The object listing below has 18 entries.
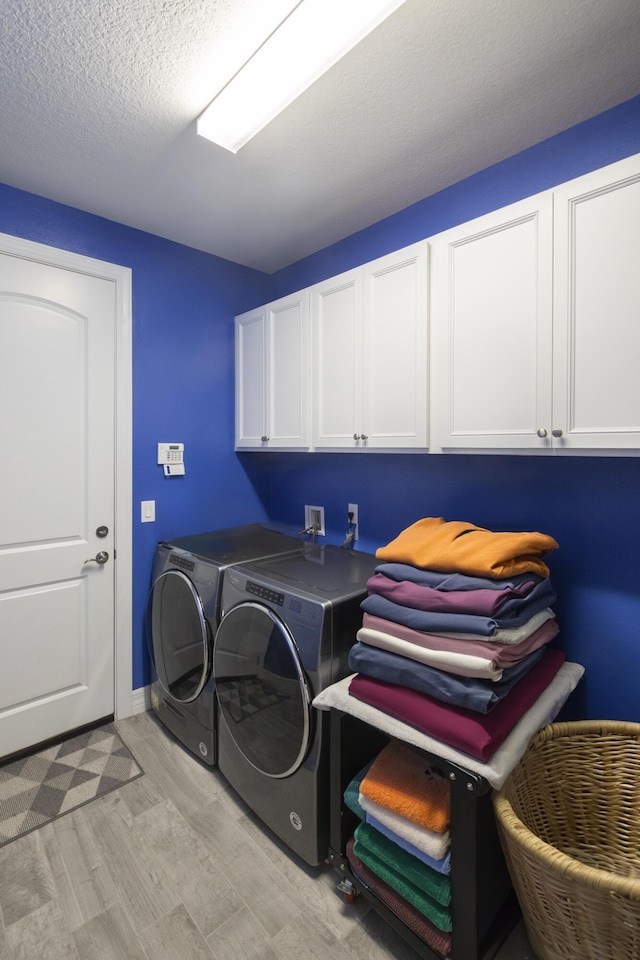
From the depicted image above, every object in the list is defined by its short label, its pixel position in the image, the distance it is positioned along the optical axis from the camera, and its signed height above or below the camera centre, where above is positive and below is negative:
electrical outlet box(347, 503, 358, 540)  2.23 -0.18
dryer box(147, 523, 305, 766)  1.79 -0.64
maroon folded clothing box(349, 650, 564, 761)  1.00 -0.58
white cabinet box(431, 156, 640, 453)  1.14 +0.47
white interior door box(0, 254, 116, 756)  1.89 -0.09
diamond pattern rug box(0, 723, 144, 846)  1.64 -1.25
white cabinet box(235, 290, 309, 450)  2.07 +0.53
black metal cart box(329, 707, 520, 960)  1.00 -0.97
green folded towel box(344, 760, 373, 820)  1.24 -0.92
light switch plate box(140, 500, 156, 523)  2.27 -0.17
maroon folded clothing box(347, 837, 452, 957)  1.08 -1.14
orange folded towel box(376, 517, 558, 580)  1.18 -0.21
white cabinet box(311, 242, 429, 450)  1.59 +0.50
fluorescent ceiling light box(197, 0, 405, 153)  1.05 +1.15
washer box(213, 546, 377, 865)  1.35 -0.68
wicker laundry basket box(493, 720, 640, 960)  0.97 -0.87
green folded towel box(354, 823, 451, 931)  1.06 -1.02
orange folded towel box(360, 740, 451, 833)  1.07 -0.81
